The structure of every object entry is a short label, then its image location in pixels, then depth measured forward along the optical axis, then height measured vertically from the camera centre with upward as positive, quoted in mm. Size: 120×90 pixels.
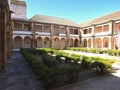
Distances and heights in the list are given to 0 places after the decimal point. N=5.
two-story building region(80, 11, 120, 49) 19087 +3121
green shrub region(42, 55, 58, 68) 7118 -1538
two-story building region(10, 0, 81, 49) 20491 +3515
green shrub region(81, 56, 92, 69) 6881 -1533
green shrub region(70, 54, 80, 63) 8194 -1398
